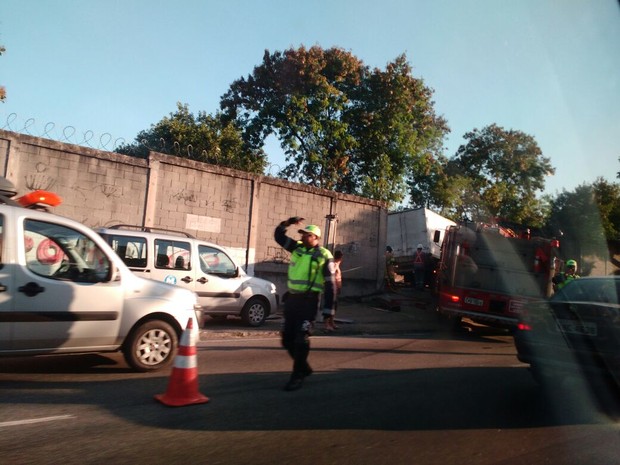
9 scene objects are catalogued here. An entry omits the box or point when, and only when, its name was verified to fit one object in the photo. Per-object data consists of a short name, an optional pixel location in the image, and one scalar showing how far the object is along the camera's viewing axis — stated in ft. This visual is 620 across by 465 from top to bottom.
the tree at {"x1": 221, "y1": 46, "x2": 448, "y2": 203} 79.20
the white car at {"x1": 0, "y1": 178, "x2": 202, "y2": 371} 17.22
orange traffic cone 16.33
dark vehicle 17.39
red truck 37.63
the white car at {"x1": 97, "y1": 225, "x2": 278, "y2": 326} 31.35
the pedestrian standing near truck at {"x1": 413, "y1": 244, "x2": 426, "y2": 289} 61.93
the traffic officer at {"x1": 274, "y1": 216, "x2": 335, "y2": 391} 19.06
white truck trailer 64.49
